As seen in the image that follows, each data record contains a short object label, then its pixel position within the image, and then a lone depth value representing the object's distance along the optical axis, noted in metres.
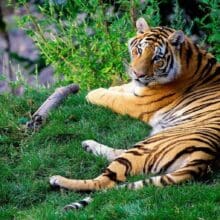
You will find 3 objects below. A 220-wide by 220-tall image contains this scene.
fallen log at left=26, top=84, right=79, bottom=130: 16.69
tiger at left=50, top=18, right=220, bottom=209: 13.85
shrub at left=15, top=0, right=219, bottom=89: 20.47
